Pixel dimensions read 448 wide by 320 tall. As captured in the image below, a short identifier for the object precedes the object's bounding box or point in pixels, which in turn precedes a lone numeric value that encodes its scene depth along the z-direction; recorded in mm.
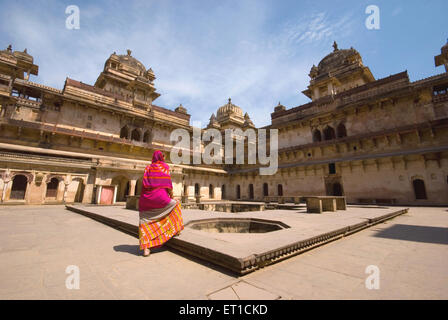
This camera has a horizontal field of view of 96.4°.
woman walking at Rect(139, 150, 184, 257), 3379
